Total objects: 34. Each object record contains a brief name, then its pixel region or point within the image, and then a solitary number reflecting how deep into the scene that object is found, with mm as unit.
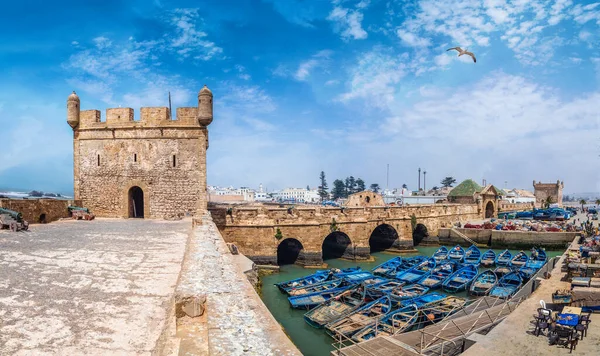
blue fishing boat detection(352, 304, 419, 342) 11734
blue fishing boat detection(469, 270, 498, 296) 17031
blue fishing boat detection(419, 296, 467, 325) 13062
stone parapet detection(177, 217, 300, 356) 3391
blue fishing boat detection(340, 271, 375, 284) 17778
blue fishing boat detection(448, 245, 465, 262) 24488
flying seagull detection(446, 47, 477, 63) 12691
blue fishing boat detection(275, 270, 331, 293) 17656
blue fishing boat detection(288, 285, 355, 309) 15461
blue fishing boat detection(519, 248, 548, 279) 19125
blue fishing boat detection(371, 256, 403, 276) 20844
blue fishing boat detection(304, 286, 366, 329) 13617
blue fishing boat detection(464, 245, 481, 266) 23953
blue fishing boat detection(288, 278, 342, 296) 16766
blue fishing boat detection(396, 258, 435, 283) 19156
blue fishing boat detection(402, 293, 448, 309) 14357
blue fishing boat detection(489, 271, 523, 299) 16073
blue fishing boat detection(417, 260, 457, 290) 18516
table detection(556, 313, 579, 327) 8734
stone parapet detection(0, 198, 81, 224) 14383
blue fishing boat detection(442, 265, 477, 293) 17969
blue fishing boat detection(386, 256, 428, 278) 20428
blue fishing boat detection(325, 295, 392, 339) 12370
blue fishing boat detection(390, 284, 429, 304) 15112
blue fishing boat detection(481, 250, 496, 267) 24359
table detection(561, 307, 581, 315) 9320
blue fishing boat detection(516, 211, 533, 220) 45781
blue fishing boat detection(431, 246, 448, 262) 23919
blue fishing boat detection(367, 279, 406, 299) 15220
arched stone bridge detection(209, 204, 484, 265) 22594
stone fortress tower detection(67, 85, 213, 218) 19031
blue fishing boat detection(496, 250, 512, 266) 23453
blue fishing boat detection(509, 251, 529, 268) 22483
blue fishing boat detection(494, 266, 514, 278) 19875
